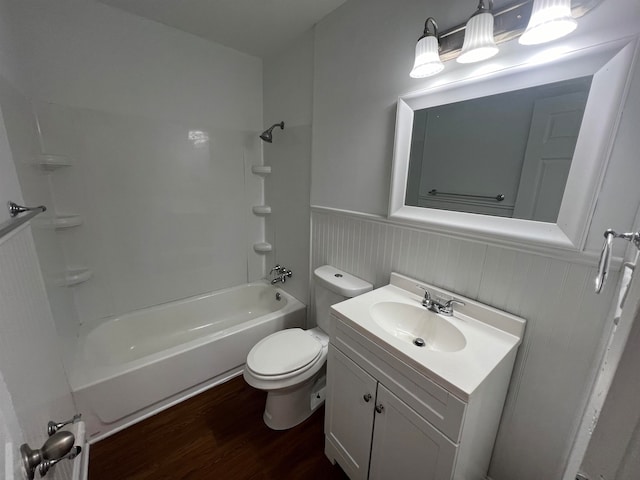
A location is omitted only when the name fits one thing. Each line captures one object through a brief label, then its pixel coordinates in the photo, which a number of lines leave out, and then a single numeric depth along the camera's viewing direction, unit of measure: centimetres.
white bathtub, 138
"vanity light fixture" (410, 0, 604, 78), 72
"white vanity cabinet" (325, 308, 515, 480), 79
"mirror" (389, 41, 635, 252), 77
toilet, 133
